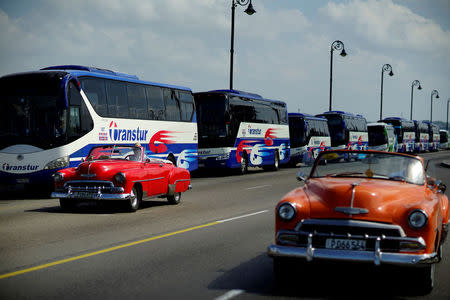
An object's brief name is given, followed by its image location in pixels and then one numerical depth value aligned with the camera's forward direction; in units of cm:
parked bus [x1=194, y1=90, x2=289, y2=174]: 2819
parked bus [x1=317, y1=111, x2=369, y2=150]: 4906
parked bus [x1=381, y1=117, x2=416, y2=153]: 6630
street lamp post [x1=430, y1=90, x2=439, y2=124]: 9819
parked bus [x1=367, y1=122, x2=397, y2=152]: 5653
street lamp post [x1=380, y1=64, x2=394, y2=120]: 6234
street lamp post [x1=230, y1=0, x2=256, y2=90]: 3256
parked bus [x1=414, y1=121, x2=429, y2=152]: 7362
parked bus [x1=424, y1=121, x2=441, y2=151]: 8131
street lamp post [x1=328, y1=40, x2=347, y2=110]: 4612
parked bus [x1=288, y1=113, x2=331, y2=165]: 3959
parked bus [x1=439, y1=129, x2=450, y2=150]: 9919
